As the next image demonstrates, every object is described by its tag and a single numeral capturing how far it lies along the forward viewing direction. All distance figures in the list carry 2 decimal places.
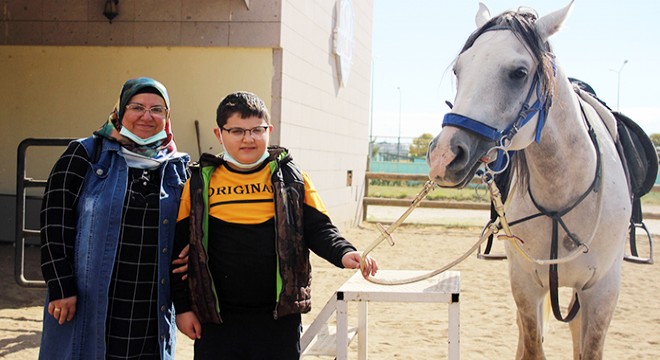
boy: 2.13
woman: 2.12
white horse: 2.23
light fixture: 7.34
